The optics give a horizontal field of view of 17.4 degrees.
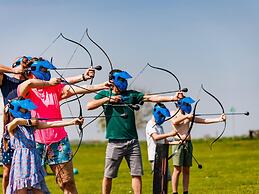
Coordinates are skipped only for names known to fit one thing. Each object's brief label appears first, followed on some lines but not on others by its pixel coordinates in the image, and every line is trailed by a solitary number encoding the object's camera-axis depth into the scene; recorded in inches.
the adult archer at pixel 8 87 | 398.6
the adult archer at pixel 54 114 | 408.2
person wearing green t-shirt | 430.3
